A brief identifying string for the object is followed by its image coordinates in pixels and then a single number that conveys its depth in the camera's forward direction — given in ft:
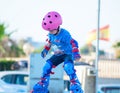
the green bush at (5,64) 134.93
